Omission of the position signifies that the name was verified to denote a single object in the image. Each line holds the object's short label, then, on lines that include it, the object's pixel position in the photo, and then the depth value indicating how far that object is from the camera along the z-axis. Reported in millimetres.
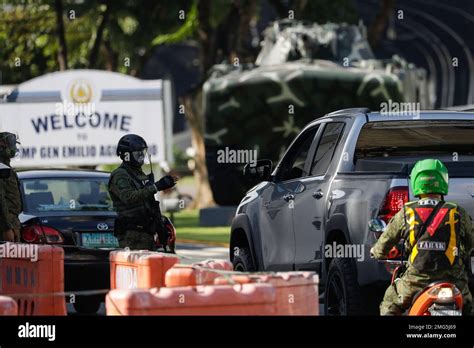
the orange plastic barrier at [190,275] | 9875
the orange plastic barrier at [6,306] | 8797
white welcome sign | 36781
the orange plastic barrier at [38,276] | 12023
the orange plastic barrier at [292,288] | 9391
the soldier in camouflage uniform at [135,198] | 13891
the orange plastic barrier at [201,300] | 8805
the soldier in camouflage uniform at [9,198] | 14430
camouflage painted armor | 28312
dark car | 15250
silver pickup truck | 11234
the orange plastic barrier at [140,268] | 10797
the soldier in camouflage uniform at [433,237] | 9703
